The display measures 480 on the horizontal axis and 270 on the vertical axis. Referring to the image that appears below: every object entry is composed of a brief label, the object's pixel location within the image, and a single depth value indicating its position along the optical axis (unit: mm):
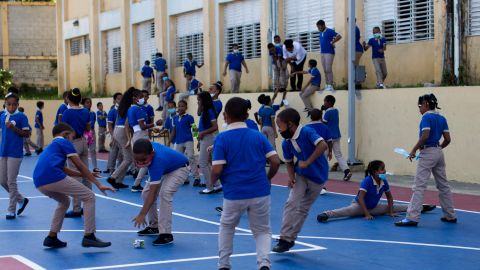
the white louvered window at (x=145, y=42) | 35781
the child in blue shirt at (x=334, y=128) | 18797
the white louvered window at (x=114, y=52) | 39031
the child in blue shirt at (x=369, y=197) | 12805
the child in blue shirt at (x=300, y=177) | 9773
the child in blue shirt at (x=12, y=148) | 13555
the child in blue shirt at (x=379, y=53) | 21812
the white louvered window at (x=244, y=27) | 28359
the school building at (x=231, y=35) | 21188
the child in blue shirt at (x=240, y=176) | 8242
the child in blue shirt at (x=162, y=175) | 10078
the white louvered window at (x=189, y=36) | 32094
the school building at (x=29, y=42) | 49719
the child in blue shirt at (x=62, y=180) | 10320
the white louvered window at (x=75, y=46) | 43156
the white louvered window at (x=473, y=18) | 19562
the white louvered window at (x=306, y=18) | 24827
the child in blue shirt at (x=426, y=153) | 12047
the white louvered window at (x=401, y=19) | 21344
